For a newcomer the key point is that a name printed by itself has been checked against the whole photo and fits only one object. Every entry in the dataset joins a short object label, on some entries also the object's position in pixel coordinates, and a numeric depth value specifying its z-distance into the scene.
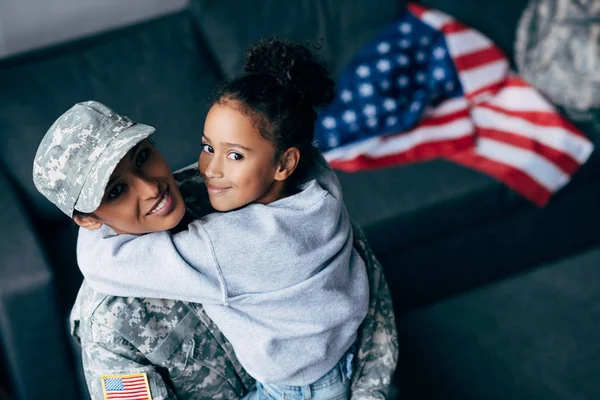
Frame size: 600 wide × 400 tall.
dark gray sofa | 1.81
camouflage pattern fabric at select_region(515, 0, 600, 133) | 2.39
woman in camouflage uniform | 1.00
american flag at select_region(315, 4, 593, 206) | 2.25
